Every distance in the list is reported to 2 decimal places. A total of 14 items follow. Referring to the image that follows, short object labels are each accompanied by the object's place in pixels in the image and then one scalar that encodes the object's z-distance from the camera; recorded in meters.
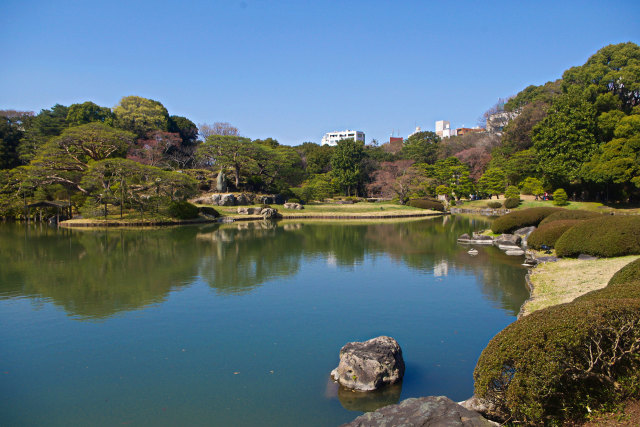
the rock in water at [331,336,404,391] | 5.76
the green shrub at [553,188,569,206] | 35.31
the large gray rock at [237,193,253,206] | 39.38
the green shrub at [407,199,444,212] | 42.33
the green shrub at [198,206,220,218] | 34.25
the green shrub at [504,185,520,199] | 40.31
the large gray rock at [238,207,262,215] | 36.88
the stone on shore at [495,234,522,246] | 18.78
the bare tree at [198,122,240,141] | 62.28
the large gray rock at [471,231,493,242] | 20.58
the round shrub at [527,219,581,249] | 15.51
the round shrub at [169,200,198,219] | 31.32
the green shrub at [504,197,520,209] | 38.09
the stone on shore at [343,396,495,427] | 3.88
